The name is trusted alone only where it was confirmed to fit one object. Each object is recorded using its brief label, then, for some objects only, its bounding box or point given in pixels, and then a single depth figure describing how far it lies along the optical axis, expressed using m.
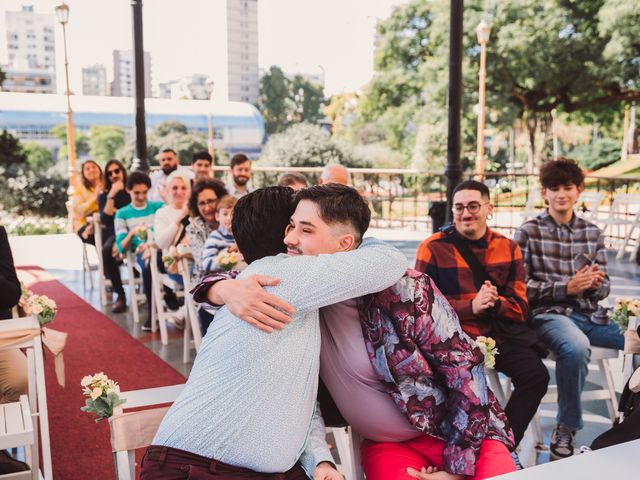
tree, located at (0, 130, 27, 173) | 14.16
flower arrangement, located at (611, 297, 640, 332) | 2.80
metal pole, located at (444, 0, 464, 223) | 4.56
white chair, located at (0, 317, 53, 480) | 2.35
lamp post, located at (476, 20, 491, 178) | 11.01
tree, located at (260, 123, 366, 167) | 20.95
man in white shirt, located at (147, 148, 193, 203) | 7.04
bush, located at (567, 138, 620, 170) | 31.67
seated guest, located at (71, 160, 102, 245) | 7.13
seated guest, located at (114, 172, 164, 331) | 5.88
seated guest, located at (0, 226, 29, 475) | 2.75
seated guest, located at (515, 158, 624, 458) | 3.07
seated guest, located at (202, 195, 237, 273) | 3.97
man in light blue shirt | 1.46
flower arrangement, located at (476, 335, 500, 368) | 2.23
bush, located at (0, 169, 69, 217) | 18.53
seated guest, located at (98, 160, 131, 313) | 6.48
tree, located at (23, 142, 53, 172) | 28.52
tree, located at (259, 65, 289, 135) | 64.25
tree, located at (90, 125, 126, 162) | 33.19
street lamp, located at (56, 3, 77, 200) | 12.56
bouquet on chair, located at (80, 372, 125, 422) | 1.81
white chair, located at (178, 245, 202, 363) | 4.34
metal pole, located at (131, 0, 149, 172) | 6.97
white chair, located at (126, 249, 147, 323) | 5.99
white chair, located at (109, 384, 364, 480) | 1.76
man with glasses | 2.93
